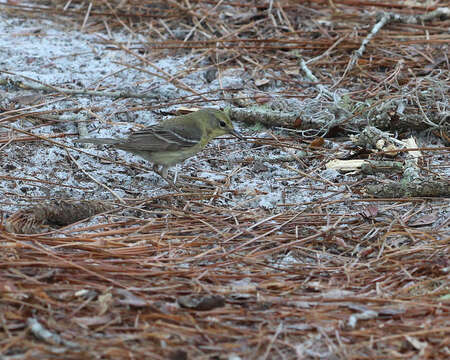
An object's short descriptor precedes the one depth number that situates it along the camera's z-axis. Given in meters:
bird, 9.67
